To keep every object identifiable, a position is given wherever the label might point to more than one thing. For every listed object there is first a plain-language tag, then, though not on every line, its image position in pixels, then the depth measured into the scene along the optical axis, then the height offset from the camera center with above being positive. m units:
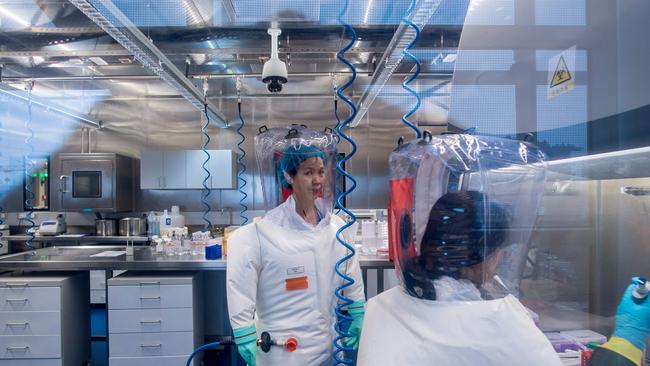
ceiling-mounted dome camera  2.00 +0.69
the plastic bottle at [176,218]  4.23 -0.46
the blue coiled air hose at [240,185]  4.52 -0.02
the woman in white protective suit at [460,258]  0.60 -0.17
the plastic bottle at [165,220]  4.02 -0.47
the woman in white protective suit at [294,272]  1.29 -0.37
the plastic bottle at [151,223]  4.08 -0.52
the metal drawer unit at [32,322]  2.15 -0.93
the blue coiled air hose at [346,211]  0.85 -0.10
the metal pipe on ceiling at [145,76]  3.71 +1.34
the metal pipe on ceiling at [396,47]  1.46 +0.83
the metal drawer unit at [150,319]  2.19 -0.94
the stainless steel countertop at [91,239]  4.13 -0.71
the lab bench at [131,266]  2.19 -0.58
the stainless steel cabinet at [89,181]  4.16 +0.04
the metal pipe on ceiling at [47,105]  2.88 +0.87
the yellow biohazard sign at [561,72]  0.99 +0.35
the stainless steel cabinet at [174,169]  4.15 +0.19
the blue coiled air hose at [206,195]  4.10 -0.17
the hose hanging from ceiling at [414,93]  0.80 +0.26
